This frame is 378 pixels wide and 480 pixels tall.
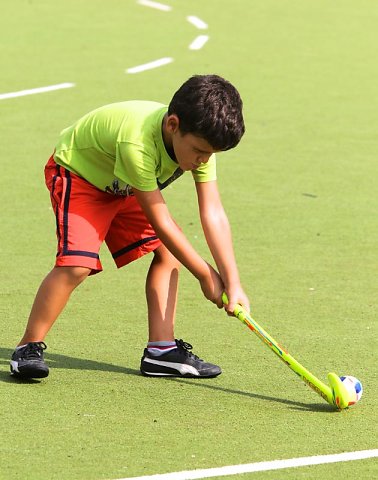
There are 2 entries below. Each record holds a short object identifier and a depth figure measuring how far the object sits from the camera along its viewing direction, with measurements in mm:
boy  9844
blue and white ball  10164
